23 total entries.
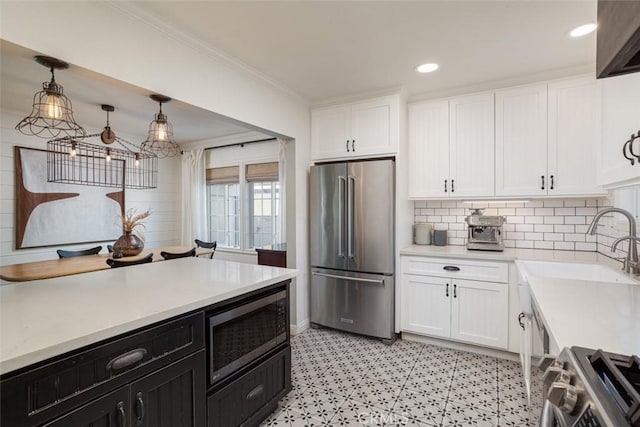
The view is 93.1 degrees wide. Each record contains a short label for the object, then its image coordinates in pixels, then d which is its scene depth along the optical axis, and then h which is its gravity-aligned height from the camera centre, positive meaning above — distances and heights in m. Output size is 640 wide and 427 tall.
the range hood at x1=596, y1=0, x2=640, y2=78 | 0.56 +0.35
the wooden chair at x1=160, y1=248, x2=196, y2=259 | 3.51 -0.51
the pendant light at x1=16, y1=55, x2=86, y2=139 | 1.46 +0.61
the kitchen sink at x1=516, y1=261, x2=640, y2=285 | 2.04 -0.45
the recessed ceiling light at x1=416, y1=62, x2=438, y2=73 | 2.52 +1.21
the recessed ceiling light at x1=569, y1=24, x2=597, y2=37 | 1.97 +1.20
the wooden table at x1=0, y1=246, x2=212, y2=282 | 2.60 -0.55
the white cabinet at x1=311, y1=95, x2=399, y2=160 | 3.01 +0.86
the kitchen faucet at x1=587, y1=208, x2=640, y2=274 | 1.67 -0.22
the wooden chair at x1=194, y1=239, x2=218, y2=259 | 4.37 -0.52
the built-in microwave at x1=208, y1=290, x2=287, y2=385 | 1.51 -0.68
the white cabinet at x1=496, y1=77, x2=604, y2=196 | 2.55 +0.63
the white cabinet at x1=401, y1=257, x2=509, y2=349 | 2.63 -0.83
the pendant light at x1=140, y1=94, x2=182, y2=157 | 2.30 +0.61
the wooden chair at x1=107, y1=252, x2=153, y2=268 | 2.95 -0.51
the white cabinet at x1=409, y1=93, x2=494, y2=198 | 2.90 +0.63
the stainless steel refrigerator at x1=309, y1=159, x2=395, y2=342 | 2.94 -0.36
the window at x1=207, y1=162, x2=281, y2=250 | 4.68 +0.10
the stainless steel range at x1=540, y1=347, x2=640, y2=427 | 0.56 -0.38
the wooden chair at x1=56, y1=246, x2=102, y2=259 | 3.66 -0.51
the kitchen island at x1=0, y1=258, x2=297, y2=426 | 0.93 -0.48
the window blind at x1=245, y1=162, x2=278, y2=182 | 4.60 +0.61
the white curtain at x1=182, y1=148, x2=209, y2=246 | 5.25 +0.22
